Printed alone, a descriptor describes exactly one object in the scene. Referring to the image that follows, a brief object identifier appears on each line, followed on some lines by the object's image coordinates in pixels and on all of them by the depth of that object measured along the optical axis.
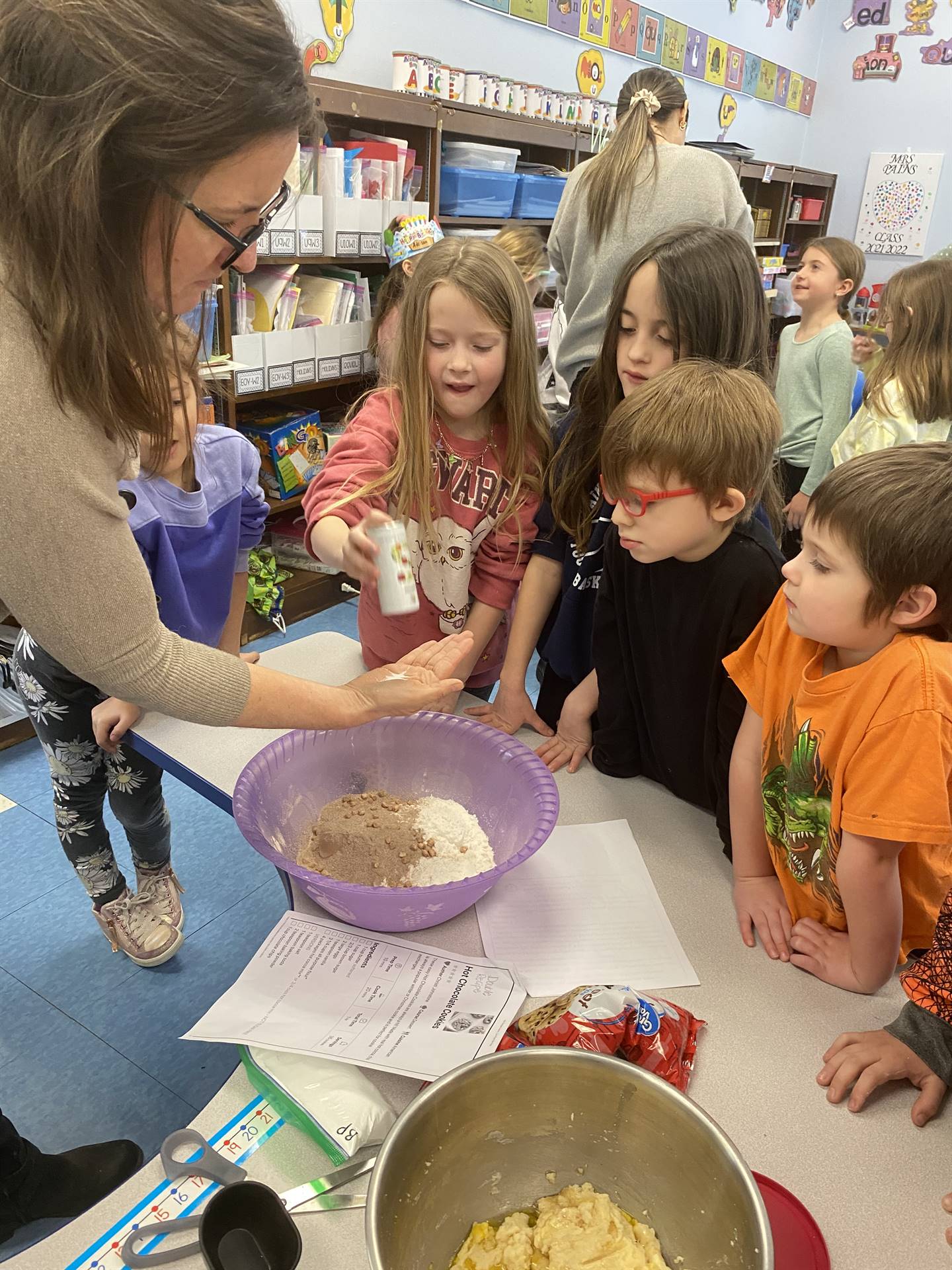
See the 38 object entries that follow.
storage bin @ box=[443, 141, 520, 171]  3.51
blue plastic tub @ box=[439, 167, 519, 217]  3.49
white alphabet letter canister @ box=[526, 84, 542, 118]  3.89
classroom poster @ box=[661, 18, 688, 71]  5.03
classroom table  0.70
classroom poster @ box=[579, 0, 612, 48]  4.41
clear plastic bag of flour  0.75
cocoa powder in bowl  1.03
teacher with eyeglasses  0.70
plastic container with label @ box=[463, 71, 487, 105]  3.57
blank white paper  0.96
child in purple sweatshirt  1.55
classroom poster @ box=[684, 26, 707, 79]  5.23
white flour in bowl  1.05
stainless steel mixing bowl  0.66
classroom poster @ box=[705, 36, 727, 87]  5.43
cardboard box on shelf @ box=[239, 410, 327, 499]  3.30
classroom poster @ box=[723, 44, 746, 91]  5.66
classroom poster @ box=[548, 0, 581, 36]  4.22
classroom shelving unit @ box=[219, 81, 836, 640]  2.93
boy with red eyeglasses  1.14
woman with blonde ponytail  2.13
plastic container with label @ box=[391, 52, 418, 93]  3.28
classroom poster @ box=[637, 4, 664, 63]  4.83
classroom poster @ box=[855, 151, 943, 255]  6.27
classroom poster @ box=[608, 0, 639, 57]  4.61
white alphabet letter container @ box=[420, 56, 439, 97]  3.37
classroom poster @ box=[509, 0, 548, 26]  4.00
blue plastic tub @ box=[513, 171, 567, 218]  3.83
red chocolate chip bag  0.80
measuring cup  0.64
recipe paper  0.83
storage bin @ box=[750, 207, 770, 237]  6.03
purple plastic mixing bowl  0.96
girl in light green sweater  3.38
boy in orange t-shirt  0.87
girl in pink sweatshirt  1.46
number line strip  0.67
